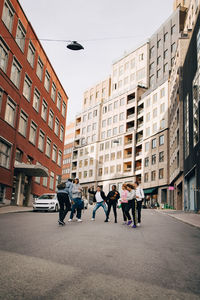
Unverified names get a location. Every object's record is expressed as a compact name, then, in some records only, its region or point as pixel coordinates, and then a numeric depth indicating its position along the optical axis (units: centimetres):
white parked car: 2131
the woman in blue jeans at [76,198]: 1417
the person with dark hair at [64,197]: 1225
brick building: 2388
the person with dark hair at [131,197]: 1312
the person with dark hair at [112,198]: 1481
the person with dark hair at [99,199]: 1530
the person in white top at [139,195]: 1335
